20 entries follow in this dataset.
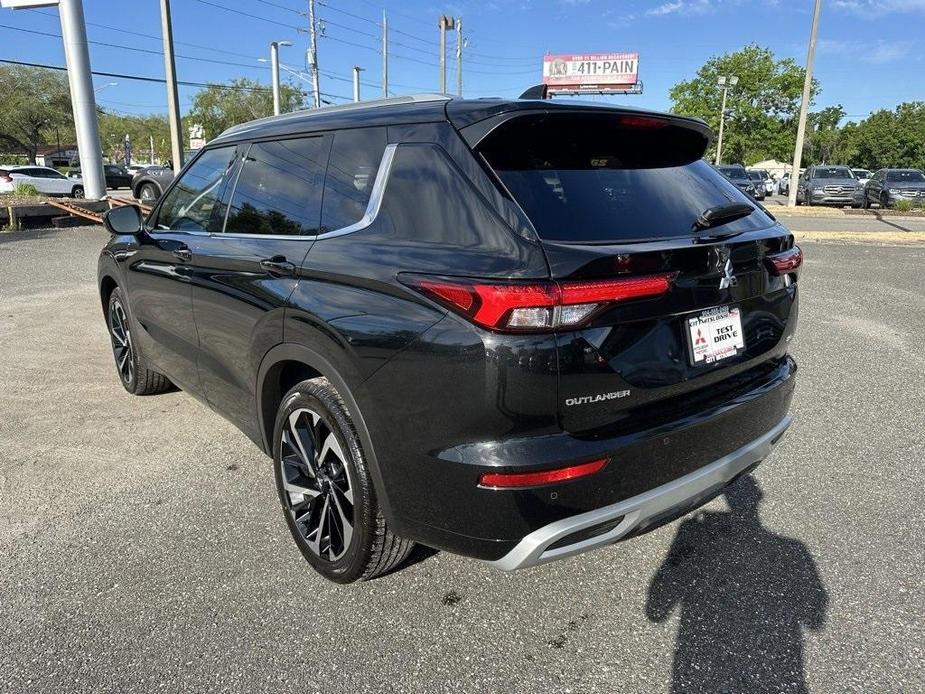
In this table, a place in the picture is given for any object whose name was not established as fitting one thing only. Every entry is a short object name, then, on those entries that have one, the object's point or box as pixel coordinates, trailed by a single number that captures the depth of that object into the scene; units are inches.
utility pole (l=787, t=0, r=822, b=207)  944.9
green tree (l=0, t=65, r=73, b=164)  2076.8
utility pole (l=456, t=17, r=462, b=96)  1951.3
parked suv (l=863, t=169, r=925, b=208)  1023.6
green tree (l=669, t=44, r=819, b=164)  2276.1
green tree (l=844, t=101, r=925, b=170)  2770.7
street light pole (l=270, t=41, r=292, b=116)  1619.1
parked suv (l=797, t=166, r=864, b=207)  1130.0
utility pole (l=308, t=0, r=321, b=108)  1756.9
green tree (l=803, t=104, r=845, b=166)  3366.1
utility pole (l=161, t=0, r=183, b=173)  831.7
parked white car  1159.0
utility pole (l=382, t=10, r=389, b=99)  1958.2
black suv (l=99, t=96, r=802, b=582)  74.5
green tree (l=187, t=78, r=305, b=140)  2463.1
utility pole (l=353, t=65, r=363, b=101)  2033.1
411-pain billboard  2283.5
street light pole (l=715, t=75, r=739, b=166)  2140.7
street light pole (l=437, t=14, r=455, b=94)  1443.2
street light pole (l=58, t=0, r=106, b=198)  698.2
